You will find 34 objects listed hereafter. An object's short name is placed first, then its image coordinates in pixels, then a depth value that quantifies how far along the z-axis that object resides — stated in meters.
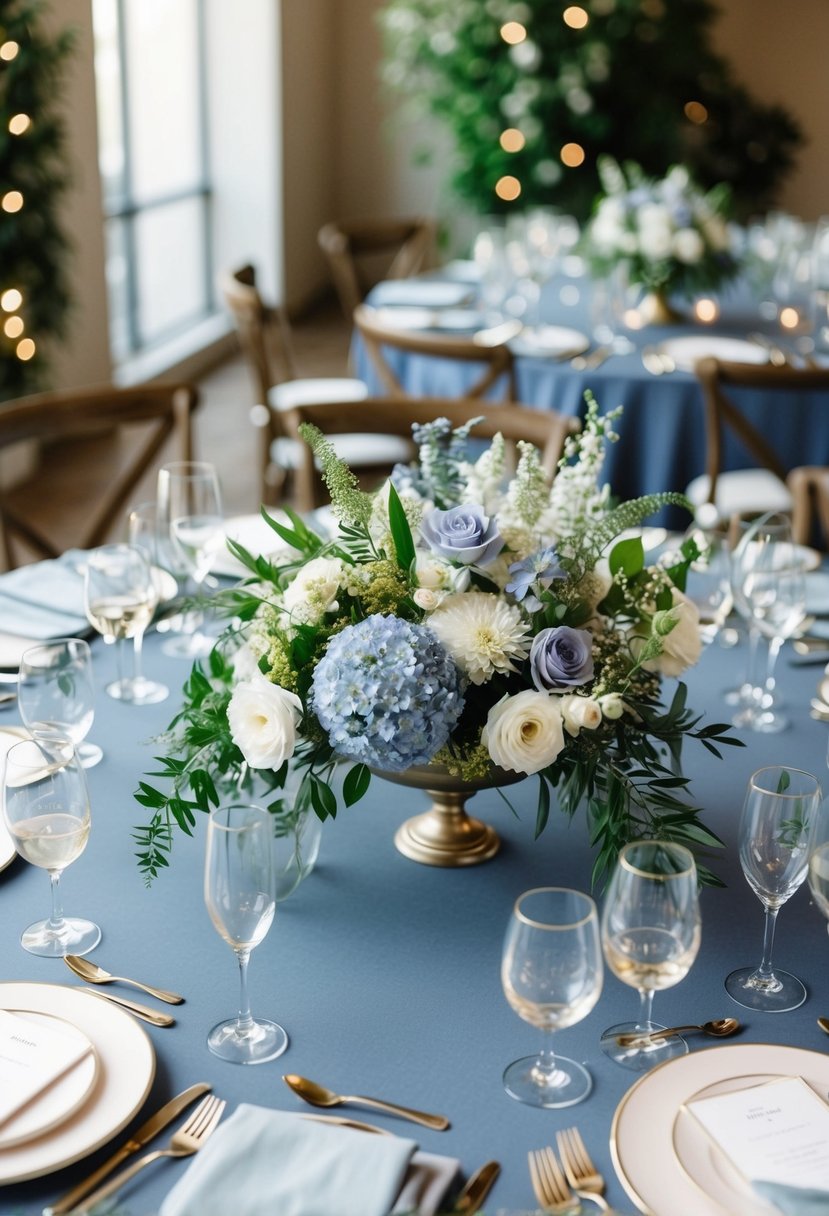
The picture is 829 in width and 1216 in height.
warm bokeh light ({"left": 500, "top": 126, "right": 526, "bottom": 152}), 7.50
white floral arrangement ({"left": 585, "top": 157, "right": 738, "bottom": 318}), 3.93
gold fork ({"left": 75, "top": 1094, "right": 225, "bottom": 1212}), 1.01
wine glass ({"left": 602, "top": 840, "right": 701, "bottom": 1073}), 1.07
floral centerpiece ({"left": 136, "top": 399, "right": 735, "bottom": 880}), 1.26
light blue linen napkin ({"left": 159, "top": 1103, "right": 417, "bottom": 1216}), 0.97
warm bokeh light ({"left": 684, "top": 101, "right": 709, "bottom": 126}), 8.04
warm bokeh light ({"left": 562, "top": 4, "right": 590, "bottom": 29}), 7.16
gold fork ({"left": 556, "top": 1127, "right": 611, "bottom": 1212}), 1.02
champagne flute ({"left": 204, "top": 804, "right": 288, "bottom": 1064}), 1.10
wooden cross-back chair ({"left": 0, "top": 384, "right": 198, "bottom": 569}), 2.64
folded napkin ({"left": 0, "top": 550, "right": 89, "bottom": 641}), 1.99
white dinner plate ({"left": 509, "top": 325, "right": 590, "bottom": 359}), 3.71
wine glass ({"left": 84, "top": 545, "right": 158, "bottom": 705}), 1.76
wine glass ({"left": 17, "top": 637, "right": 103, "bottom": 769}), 1.56
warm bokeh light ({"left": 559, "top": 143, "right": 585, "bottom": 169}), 7.47
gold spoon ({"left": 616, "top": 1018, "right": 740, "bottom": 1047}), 1.19
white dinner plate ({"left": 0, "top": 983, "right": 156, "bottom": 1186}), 1.03
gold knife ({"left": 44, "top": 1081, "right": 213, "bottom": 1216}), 1.01
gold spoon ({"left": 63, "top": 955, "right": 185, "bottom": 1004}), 1.24
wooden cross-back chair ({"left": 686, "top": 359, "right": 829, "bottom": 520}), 3.22
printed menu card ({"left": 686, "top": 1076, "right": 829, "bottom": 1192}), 1.03
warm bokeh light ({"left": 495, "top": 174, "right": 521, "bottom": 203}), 7.59
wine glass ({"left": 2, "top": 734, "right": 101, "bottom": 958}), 1.25
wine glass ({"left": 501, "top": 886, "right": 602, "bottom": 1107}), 1.02
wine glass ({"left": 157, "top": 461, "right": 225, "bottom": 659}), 1.93
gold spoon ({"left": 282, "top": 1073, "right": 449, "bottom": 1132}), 1.09
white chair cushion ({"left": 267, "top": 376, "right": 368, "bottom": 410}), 4.51
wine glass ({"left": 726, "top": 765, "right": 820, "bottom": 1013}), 1.23
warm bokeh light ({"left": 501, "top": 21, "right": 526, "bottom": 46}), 7.12
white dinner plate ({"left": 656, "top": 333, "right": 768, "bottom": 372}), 3.70
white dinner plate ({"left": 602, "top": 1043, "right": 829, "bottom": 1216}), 1.01
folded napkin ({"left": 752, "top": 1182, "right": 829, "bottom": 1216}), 0.96
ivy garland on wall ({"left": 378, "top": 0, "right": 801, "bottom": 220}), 7.17
